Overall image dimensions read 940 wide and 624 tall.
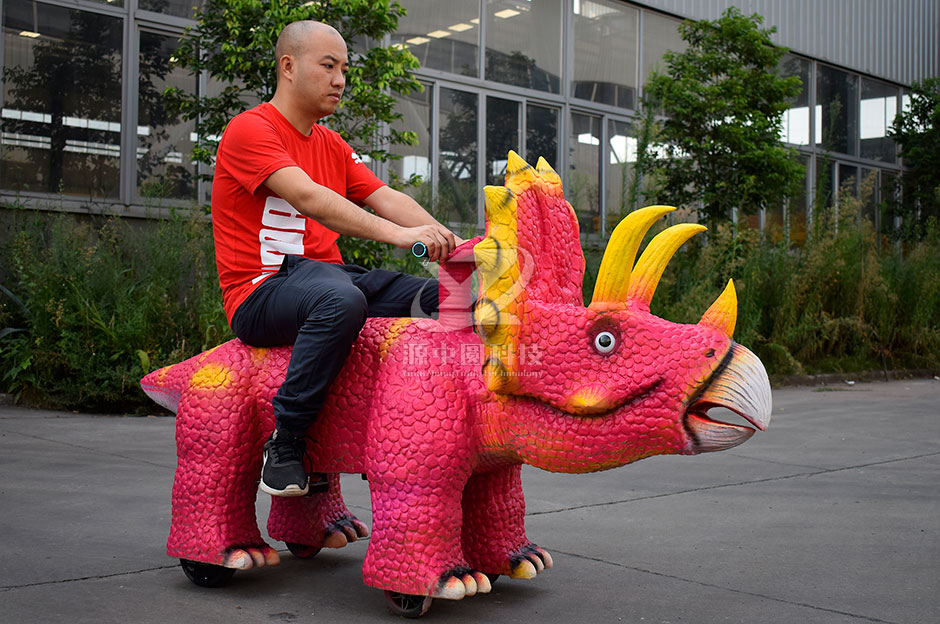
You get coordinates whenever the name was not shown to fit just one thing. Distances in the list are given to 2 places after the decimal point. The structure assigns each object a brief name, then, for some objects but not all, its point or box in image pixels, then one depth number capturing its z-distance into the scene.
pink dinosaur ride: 2.17
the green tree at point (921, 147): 15.44
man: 2.36
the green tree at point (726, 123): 10.38
